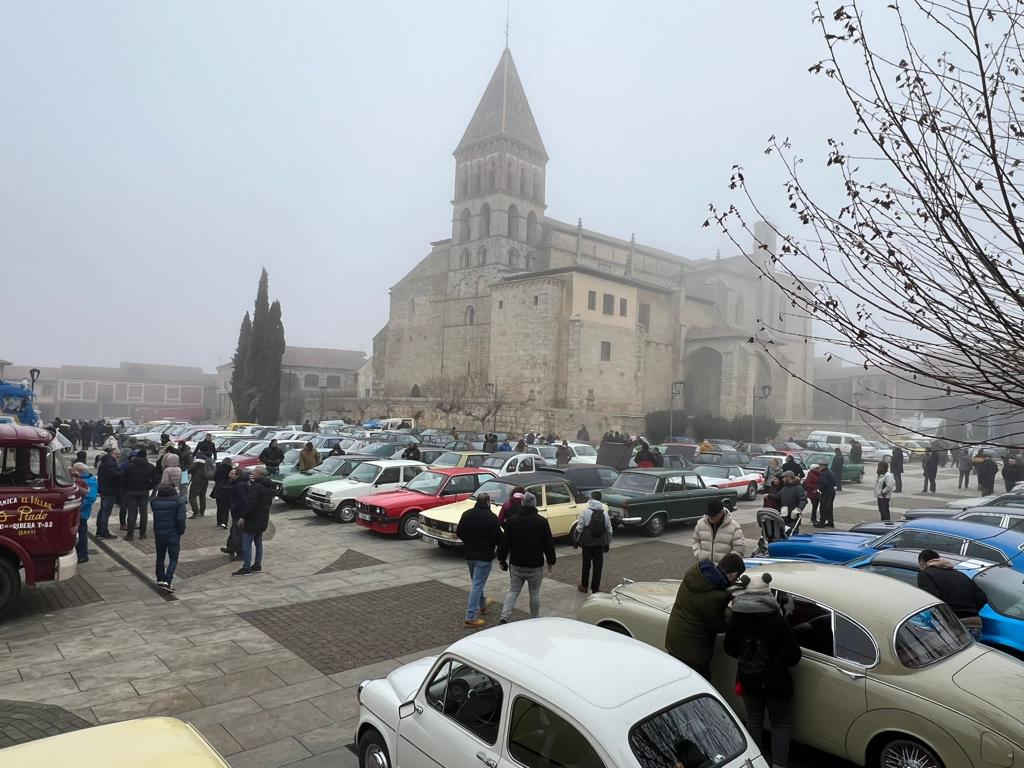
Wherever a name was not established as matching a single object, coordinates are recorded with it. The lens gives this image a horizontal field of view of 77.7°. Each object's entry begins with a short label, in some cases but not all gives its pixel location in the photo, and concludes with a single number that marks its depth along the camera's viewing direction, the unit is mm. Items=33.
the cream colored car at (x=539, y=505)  11305
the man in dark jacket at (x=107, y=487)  12109
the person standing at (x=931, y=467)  21578
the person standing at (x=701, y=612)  4973
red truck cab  7621
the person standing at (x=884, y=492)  14383
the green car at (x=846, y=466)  22984
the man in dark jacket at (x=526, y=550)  7617
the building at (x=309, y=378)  66250
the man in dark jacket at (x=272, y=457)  17234
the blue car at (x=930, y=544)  8445
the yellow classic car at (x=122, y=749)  2564
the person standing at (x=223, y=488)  12945
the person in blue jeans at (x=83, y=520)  10523
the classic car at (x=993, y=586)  6043
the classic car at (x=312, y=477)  15820
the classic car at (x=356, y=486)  14329
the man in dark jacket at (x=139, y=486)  12039
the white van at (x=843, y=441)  34594
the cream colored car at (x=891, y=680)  4020
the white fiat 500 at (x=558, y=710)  3082
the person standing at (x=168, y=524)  8750
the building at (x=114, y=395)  90938
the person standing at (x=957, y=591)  6055
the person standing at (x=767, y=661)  4555
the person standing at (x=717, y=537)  7375
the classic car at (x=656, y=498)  13445
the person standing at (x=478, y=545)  7781
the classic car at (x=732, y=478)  18562
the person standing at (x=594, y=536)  9109
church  47469
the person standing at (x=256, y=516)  9766
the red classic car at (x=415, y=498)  12641
